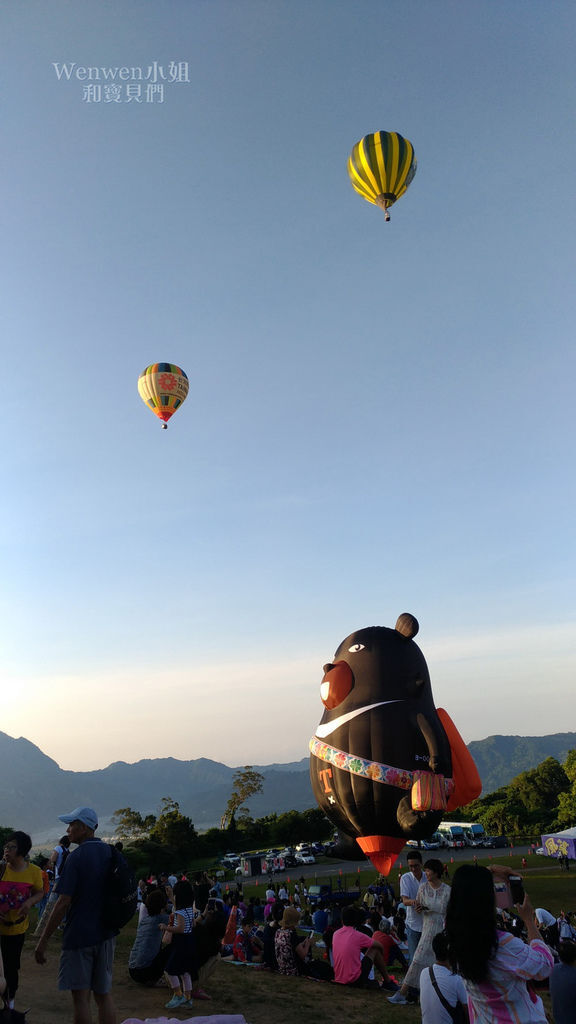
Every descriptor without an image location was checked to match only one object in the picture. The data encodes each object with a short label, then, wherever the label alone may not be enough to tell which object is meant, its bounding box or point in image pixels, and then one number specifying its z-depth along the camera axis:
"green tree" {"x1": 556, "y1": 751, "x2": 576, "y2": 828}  53.88
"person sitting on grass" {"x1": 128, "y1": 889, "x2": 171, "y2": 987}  7.07
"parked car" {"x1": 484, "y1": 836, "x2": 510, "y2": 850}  46.28
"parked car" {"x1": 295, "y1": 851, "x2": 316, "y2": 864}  40.00
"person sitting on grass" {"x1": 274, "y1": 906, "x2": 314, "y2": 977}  8.25
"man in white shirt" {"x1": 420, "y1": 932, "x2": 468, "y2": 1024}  4.31
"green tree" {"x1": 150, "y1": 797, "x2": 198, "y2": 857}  47.50
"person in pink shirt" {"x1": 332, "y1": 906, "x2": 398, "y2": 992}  7.63
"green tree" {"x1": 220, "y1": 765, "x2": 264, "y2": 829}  64.00
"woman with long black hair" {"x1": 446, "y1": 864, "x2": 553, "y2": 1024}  2.80
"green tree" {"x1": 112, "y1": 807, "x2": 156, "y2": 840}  56.48
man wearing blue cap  4.37
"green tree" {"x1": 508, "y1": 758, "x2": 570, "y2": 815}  64.69
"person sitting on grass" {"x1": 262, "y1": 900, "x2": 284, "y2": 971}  8.59
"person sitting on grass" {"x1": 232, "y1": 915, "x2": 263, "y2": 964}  9.64
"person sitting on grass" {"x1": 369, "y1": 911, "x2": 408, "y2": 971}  8.30
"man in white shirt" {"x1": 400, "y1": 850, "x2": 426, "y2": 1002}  7.16
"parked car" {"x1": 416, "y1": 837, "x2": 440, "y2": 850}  44.25
